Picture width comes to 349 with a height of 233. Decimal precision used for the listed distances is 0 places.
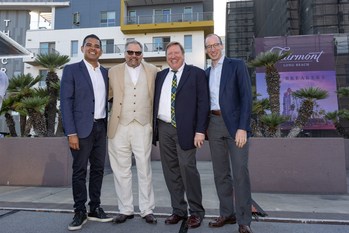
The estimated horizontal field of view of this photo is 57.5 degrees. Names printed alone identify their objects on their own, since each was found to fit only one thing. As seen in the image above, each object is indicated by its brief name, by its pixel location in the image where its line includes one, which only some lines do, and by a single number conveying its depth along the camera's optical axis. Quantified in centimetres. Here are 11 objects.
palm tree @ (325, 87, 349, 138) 1140
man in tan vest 354
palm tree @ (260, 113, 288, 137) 634
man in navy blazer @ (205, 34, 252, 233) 313
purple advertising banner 2114
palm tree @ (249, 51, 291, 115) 742
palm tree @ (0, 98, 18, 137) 767
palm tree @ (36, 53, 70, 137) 763
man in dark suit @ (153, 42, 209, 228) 332
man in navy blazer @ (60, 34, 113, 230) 340
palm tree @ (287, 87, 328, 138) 676
